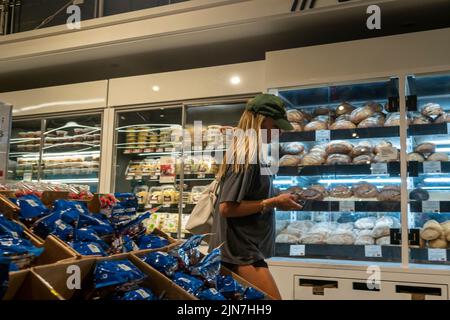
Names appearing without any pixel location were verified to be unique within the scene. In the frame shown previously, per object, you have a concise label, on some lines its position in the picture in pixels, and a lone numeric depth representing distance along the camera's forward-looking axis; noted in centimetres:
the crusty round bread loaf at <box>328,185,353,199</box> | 314
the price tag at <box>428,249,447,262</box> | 280
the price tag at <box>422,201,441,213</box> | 284
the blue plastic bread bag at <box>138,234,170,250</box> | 154
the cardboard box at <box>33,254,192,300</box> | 100
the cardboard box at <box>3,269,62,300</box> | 90
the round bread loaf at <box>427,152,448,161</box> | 293
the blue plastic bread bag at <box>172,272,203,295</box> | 123
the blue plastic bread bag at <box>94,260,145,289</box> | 105
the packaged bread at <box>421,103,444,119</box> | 301
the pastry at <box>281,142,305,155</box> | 337
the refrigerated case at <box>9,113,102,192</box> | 476
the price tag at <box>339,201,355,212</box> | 305
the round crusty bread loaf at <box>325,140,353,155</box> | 321
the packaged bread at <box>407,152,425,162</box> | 296
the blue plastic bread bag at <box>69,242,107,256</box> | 119
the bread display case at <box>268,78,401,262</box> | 302
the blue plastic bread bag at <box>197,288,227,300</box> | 123
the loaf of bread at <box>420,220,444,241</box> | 283
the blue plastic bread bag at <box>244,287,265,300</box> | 140
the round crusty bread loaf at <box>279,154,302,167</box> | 329
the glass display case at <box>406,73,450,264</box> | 284
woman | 191
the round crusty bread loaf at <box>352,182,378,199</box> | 305
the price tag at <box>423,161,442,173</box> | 289
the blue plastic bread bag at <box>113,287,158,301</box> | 105
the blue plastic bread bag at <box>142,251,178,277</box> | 126
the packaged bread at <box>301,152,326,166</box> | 323
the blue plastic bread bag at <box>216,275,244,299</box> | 138
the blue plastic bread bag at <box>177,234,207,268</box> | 140
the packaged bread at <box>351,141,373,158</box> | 314
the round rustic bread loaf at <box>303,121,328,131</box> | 333
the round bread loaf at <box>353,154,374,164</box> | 309
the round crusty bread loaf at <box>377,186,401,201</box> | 296
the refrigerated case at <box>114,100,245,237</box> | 411
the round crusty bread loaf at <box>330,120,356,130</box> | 322
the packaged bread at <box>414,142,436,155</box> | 298
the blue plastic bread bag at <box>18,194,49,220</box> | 137
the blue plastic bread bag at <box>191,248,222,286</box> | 137
